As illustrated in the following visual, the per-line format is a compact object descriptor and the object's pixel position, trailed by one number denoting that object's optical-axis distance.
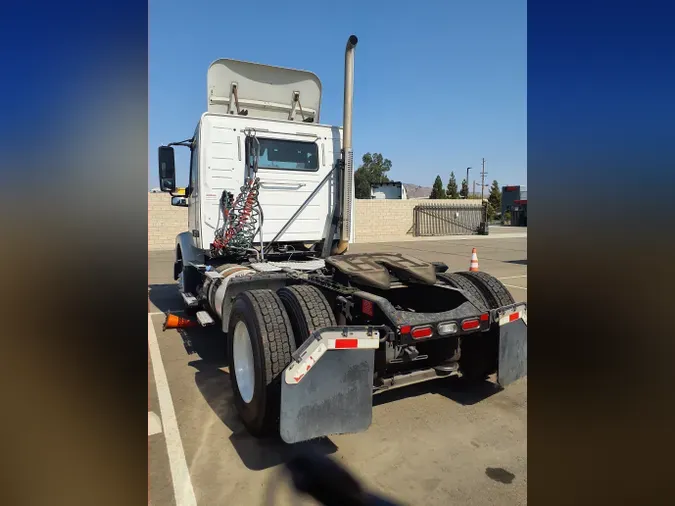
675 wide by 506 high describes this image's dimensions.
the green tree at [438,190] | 52.36
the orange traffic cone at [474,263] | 10.35
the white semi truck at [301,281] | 2.98
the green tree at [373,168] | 59.50
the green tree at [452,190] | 53.53
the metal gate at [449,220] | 28.14
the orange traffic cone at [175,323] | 6.61
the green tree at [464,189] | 62.94
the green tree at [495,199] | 53.31
